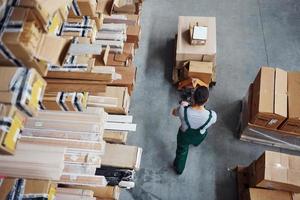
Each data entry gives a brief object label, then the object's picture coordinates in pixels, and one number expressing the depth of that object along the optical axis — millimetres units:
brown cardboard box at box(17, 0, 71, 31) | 1996
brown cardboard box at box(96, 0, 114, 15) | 3593
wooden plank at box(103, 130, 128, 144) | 3945
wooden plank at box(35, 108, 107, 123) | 3229
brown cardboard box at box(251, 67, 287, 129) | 4080
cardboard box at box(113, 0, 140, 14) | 4919
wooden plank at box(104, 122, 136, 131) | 3939
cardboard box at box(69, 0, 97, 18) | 3158
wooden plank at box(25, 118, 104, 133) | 3203
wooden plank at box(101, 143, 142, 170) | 3777
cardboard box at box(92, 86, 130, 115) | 3930
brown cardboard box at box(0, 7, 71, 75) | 1909
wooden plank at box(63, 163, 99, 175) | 3189
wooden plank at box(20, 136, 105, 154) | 3164
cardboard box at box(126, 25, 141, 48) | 4547
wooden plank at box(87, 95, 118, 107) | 3801
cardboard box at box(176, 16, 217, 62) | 4906
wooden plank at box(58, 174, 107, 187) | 3230
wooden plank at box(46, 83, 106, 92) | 3202
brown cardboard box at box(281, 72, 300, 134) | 4070
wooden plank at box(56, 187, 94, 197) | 3367
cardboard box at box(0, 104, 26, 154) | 1851
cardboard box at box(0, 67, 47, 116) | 1893
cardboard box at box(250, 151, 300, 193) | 3648
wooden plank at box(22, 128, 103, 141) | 3191
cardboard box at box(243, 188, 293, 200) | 3762
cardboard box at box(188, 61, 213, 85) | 4882
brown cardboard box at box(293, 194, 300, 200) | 3744
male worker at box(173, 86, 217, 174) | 3482
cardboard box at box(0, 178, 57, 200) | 2668
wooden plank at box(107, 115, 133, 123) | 3967
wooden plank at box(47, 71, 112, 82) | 3227
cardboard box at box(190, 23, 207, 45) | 4863
